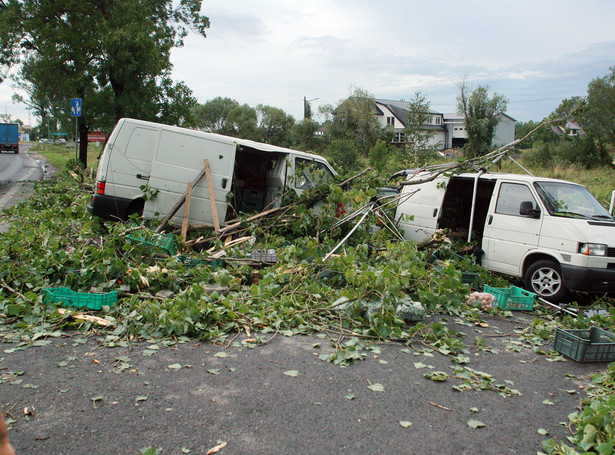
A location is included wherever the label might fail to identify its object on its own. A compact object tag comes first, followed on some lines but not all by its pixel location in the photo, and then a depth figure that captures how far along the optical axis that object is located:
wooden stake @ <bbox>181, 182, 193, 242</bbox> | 8.43
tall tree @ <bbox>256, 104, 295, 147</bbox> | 58.56
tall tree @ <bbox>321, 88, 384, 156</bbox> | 45.94
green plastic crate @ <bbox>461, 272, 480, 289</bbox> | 7.57
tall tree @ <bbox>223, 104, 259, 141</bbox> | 60.00
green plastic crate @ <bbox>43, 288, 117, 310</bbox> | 5.43
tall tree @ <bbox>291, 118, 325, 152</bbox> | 46.97
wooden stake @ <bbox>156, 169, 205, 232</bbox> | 8.52
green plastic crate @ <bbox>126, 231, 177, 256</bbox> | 7.22
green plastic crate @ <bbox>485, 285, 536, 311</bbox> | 6.73
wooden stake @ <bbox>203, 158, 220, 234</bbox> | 8.62
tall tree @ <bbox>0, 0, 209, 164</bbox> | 19.91
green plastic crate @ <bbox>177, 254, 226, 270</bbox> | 7.21
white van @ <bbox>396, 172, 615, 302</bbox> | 6.77
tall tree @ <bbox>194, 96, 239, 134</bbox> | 65.38
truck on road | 52.31
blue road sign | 17.11
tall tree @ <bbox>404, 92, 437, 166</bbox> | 33.62
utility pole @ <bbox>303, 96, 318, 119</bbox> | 50.53
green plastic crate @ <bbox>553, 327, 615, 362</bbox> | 4.94
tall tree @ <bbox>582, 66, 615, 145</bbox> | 38.19
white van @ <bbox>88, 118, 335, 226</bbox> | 8.74
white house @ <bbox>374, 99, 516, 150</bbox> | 67.00
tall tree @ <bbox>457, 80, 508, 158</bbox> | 39.25
